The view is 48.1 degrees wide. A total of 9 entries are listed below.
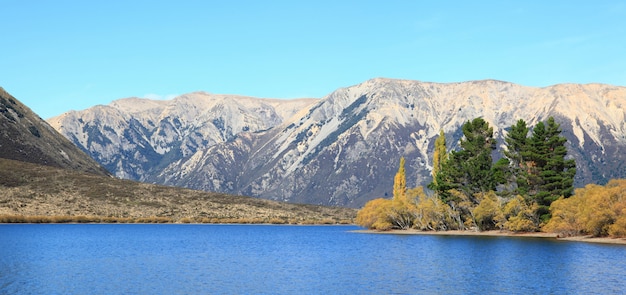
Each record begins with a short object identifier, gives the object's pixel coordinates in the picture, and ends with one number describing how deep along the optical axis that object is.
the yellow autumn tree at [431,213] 171.25
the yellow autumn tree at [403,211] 178.75
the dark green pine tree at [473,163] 164.62
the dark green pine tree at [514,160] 160.62
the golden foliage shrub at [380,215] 186.62
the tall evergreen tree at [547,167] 150.75
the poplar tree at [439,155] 184.38
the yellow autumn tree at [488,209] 159.00
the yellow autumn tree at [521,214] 152.62
